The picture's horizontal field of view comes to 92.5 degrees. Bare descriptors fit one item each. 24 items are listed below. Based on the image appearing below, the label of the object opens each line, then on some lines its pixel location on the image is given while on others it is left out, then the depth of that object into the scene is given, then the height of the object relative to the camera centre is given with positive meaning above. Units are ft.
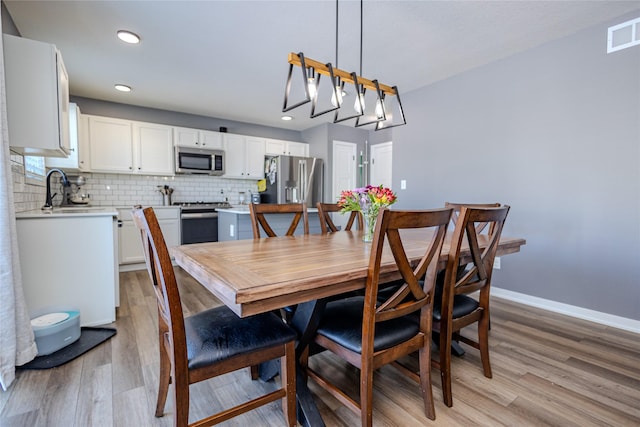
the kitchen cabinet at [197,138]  15.19 +3.19
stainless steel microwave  15.05 +2.01
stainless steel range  14.60 -1.11
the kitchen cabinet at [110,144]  13.17 +2.45
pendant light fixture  5.98 +2.62
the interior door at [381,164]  18.25 +2.28
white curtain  5.23 -1.44
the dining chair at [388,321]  3.72 -1.74
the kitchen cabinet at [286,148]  17.98 +3.22
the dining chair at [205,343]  3.41 -1.77
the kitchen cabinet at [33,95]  6.26 +2.22
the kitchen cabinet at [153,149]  14.20 +2.44
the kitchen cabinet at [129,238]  13.17 -1.66
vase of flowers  5.77 +0.00
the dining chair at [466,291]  4.59 -1.50
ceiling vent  7.52 +4.19
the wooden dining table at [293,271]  3.06 -0.83
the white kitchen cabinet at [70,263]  6.80 -1.49
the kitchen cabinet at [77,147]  11.12 +2.08
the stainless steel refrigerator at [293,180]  16.89 +1.20
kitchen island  11.13 -0.90
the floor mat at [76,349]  5.89 -3.15
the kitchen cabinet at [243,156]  16.69 +2.47
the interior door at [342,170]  18.29 +1.92
